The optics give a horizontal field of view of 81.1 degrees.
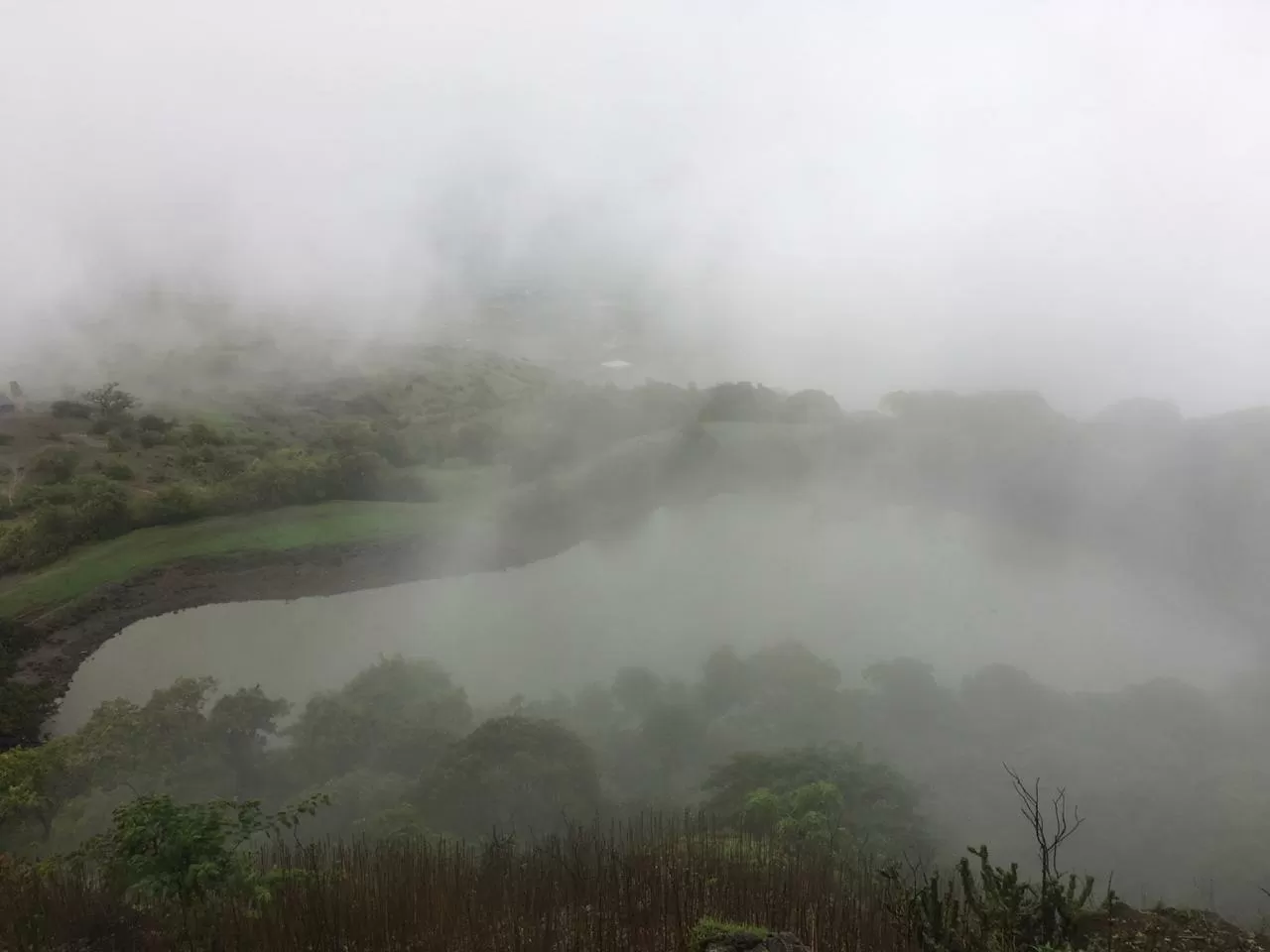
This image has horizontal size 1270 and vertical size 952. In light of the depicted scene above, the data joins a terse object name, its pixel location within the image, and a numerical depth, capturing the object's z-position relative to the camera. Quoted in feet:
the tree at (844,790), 42.83
